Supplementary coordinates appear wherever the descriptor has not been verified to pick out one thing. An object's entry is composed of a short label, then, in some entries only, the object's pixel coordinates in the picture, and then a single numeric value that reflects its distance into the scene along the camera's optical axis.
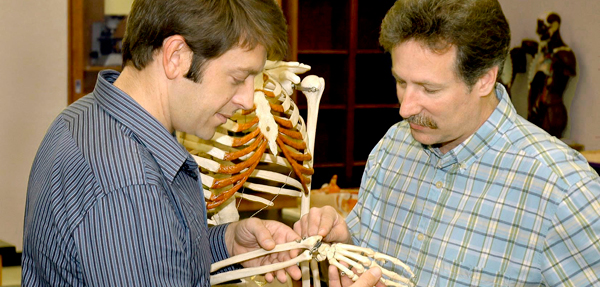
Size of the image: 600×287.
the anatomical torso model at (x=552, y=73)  4.99
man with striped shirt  1.07
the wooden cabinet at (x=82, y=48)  4.70
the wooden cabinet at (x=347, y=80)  5.69
